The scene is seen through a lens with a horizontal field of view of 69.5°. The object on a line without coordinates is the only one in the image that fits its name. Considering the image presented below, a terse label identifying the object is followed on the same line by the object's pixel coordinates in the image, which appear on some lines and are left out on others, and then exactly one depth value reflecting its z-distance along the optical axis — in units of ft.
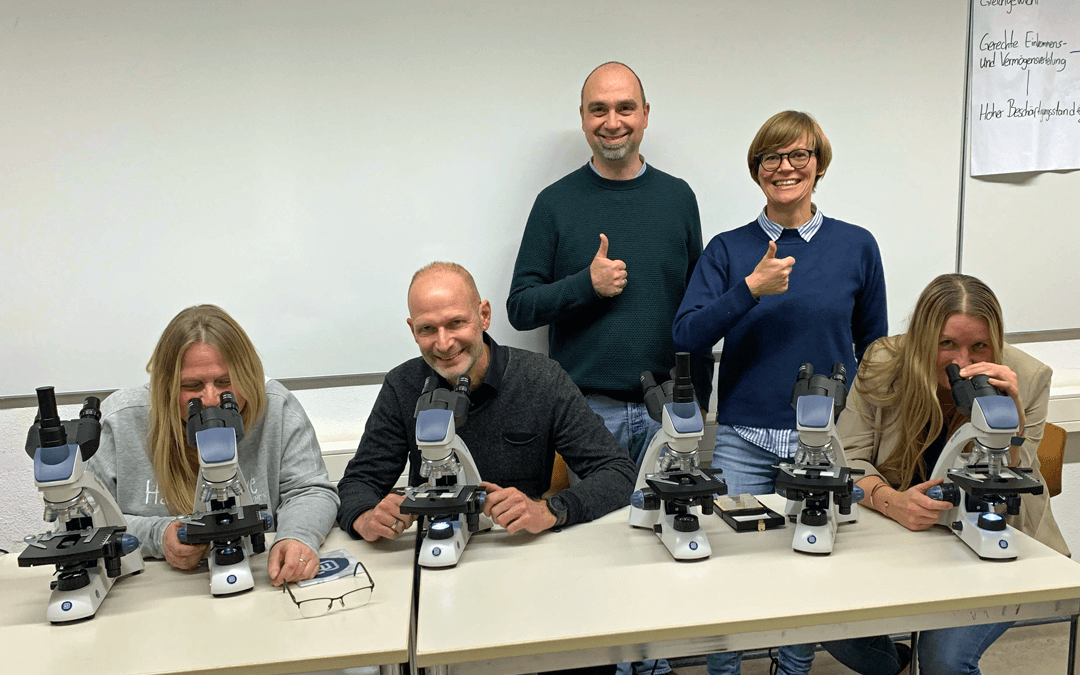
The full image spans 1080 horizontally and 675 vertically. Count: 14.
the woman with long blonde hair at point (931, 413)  6.43
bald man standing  8.71
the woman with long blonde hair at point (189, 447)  6.34
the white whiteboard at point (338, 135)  8.92
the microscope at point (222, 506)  5.33
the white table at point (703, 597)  4.89
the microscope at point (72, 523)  5.13
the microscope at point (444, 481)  5.58
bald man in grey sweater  6.70
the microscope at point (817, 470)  5.80
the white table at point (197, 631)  4.67
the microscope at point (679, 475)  5.78
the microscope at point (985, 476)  5.50
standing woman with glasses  7.81
